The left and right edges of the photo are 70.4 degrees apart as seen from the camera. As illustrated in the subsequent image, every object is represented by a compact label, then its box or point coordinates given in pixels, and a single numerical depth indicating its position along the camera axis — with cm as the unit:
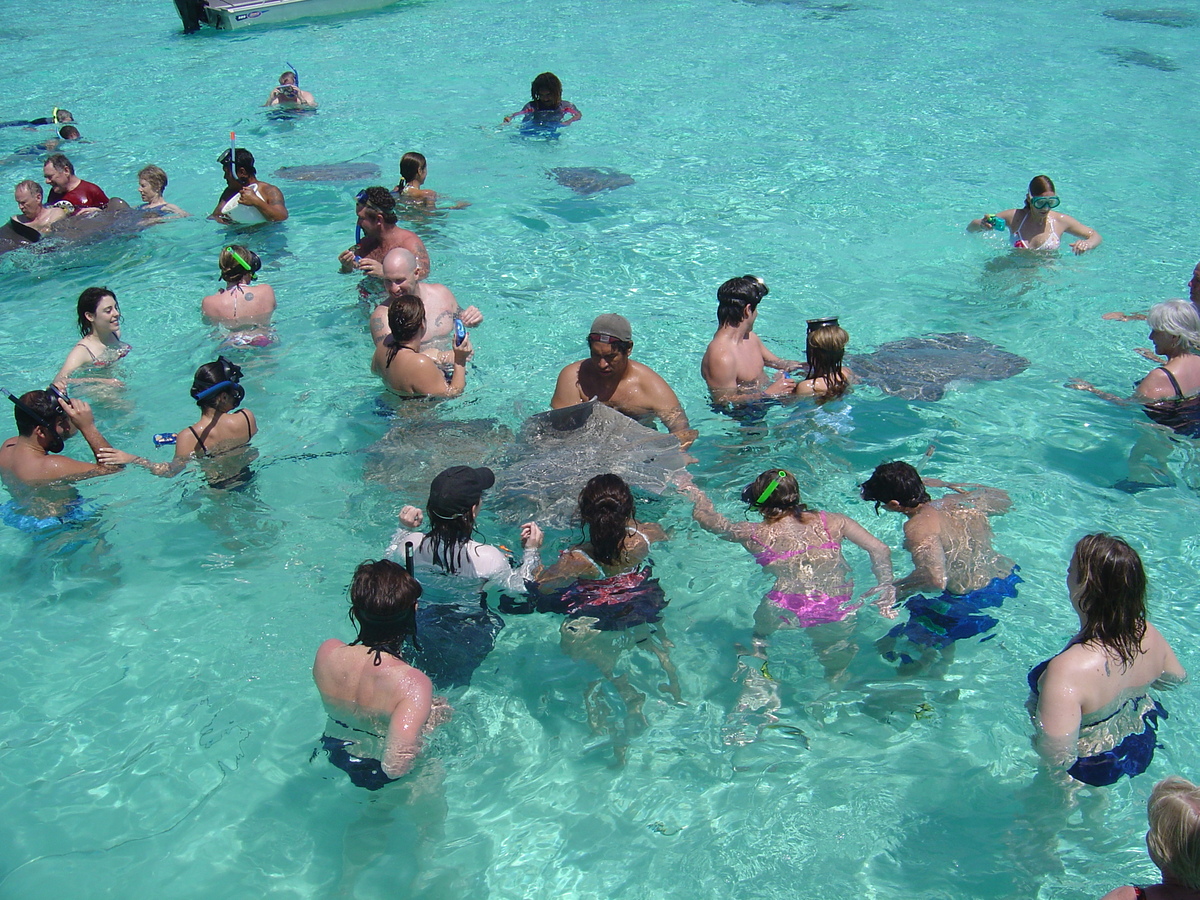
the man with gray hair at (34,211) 972
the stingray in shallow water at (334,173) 1195
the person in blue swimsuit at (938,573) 443
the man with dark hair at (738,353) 612
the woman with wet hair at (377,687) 363
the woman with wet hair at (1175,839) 241
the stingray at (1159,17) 1778
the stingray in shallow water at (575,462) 547
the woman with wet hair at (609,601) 435
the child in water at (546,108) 1290
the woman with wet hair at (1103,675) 328
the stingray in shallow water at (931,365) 709
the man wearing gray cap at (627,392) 586
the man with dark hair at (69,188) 1005
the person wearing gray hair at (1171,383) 585
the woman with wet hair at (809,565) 453
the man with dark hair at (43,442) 554
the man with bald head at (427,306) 668
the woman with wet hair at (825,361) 595
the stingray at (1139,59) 1521
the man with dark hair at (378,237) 794
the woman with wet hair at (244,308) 800
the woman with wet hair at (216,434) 568
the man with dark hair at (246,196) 970
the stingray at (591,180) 1130
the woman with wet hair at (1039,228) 897
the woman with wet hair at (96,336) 722
